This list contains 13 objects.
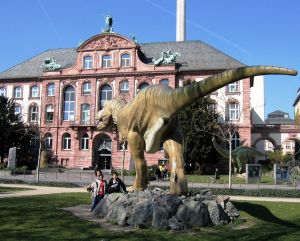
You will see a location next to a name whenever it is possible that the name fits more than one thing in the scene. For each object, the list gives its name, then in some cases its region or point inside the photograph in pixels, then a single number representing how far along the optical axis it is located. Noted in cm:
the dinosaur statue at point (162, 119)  731
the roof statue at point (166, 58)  3894
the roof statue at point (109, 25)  4040
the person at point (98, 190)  1039
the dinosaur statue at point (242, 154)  3053
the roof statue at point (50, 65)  4161
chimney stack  4733
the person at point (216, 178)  2463
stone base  833
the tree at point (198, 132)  3323
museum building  3864
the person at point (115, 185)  1075
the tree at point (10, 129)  3760
